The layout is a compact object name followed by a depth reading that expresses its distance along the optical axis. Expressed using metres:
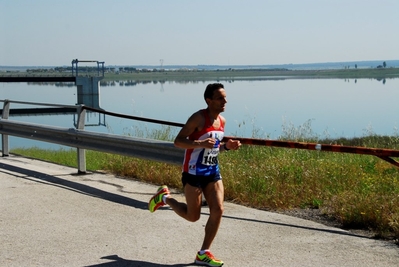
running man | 6.06
